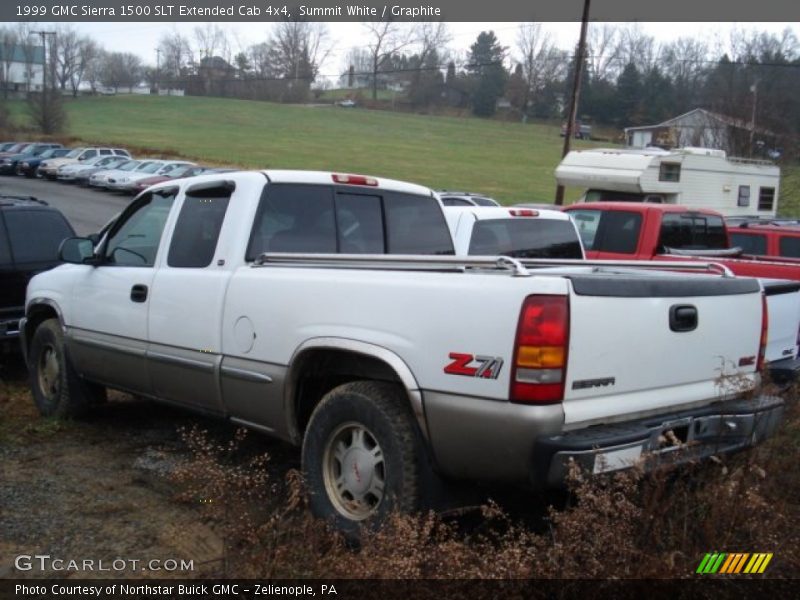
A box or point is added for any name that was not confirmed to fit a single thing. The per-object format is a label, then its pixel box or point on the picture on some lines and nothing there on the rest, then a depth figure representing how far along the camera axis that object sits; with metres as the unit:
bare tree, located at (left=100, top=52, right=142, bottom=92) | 96.44
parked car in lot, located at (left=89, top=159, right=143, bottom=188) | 38.34
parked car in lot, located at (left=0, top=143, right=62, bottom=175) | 45.44
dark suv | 8.11
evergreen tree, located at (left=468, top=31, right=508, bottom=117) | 74.39
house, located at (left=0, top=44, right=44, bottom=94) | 78.94
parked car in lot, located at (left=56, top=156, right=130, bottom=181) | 41.09
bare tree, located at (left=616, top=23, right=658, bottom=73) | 65.19
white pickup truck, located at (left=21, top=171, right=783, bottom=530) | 3.54
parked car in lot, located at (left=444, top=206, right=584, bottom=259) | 7.90
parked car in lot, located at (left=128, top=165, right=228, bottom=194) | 35.53
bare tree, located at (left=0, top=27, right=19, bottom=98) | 79.12
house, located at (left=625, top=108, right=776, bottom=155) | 42.50
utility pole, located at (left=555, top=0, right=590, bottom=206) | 26.06
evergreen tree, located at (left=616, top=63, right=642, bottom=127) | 64.69
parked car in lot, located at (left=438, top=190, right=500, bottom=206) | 19.74
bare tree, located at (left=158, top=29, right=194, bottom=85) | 78.38
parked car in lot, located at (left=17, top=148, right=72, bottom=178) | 44.69
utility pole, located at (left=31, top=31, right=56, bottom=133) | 62.50
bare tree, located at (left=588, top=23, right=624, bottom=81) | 66.19
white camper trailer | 19.77
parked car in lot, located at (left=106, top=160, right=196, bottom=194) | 37.34
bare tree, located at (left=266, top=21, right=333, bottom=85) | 61.25
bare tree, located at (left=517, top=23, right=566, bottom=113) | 64.31
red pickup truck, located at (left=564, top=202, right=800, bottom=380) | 10.31
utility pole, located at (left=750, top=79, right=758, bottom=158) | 41.31
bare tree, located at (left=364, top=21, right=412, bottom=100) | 60.06
